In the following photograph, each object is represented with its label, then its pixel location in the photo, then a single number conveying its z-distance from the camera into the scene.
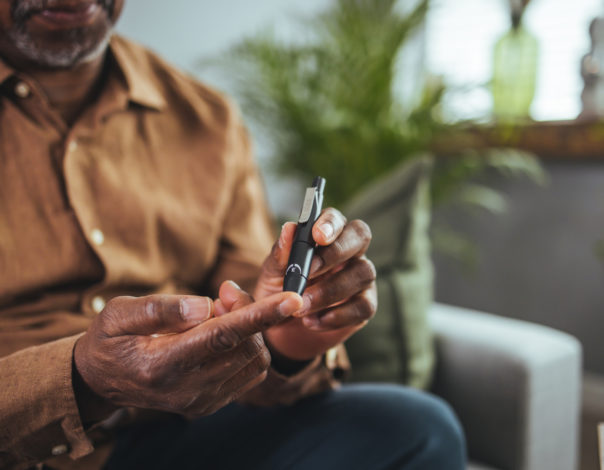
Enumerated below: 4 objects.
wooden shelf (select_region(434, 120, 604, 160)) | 1.72
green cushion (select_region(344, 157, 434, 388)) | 1.02
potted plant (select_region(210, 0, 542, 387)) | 1.71
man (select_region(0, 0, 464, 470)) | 0.50
